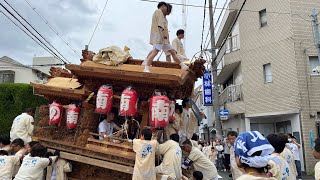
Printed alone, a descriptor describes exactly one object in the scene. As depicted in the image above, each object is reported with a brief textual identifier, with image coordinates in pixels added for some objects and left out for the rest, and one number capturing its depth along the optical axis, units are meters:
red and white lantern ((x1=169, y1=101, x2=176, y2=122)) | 5.00
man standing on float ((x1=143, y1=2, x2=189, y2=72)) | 5.17
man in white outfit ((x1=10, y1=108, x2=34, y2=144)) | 6.48
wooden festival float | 4.77
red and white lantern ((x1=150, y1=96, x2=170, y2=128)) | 4.58
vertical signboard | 12.50
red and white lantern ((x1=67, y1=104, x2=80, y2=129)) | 5.54
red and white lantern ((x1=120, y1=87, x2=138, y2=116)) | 4.85
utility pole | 11.39
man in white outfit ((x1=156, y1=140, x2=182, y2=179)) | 4.30
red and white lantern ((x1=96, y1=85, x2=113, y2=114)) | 5.05
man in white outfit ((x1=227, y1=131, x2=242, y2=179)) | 5.03
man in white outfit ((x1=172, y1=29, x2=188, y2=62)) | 6.26
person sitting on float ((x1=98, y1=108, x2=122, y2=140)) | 5.14
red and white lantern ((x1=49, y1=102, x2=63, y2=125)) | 5.80
